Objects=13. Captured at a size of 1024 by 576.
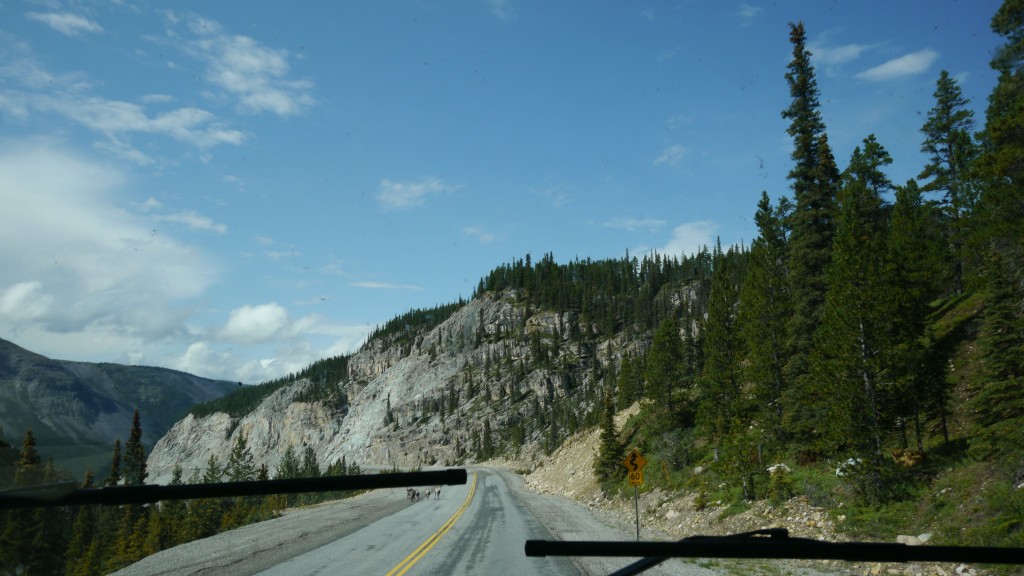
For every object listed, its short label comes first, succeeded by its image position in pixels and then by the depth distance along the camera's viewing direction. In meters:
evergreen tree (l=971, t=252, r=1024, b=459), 17.47
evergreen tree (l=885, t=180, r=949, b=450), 20.86
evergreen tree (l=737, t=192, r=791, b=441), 31.22
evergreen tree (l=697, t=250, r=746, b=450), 33.47
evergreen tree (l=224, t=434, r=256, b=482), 35.48
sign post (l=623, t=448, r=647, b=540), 21.55
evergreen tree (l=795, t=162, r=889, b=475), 20.64
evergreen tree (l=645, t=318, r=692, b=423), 46.28
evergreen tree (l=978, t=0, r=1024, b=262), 20.31
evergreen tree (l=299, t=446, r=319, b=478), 73.45
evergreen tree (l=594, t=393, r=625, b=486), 43.19
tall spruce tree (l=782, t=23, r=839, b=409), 31.45
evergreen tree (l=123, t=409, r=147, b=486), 24.43
